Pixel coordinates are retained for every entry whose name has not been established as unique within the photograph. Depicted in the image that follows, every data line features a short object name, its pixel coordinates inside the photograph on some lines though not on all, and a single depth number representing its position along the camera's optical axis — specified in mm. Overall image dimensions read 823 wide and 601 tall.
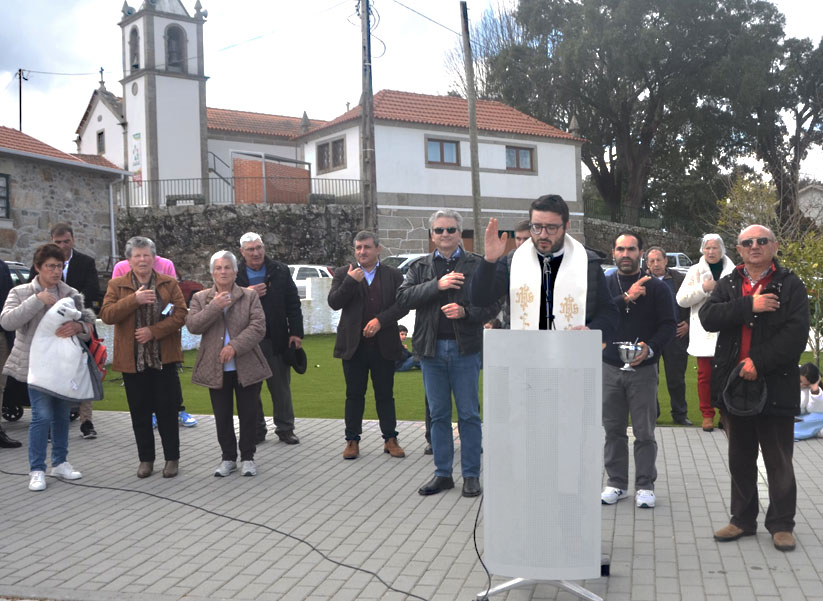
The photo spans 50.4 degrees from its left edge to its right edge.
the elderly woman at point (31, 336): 6969
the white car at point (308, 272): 25683
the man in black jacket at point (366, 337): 7625
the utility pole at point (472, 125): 20531
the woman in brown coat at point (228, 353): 7152
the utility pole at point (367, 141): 19734
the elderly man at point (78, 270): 8344
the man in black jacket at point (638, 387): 5977
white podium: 4145
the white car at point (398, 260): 25328
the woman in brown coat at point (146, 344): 7066
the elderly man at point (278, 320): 8352
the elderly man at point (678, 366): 8984
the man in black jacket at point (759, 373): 4961
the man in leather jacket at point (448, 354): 6363
